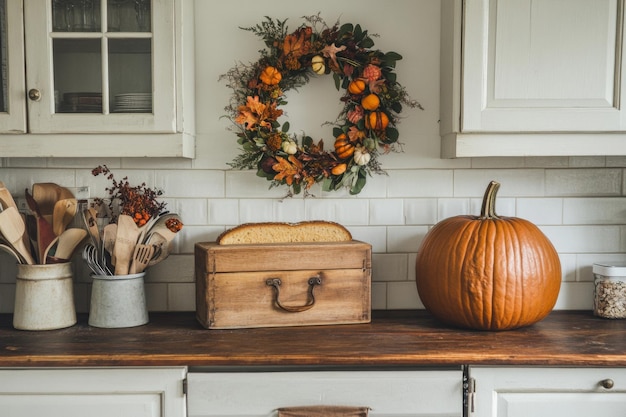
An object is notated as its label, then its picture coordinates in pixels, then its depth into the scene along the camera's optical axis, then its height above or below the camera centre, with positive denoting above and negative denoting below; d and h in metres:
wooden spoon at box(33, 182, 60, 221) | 1.98 -0.09
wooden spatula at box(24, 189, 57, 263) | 1.86 -0.21
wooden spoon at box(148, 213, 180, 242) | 1.92 -0.20
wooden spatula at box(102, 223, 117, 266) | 1.87 -0.22
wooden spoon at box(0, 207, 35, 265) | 1.78 -0.19
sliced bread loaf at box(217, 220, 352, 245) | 1.92 -0.21
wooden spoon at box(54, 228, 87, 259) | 1.87 -0.23
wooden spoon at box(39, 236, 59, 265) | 1.86 -0.27
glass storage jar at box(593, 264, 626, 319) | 1.96 -0.40
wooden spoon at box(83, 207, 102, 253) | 1.90 -0.18
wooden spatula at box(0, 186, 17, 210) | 1.83 -0.09
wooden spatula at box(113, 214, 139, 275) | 1.83 -0.23
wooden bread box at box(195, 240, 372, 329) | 1.82 -0.36
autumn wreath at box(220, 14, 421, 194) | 2.02 +0.23
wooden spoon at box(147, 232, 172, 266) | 1.92 -0.25
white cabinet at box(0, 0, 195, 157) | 1.76 +0.28
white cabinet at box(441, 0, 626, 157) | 1.76 +0.30
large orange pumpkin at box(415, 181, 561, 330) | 1.76 -0.31
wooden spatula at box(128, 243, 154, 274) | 1.87 -0.28
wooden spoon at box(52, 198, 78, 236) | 1.90 -0.14
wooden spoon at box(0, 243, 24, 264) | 1.82 -0.25
